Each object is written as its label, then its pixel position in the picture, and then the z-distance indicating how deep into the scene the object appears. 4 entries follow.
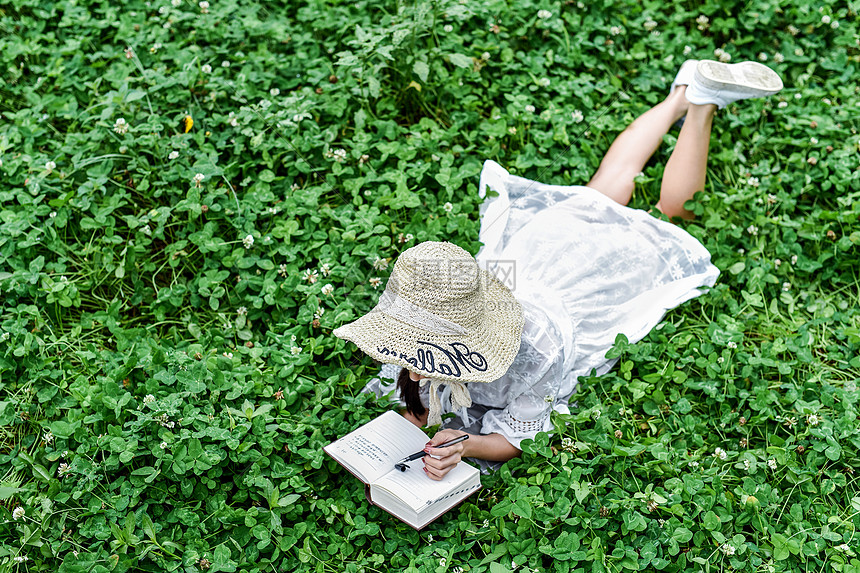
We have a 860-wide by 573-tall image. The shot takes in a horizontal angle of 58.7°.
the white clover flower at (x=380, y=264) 3.45
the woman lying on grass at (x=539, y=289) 2.56
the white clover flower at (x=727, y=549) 2.59
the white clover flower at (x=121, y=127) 3.75
